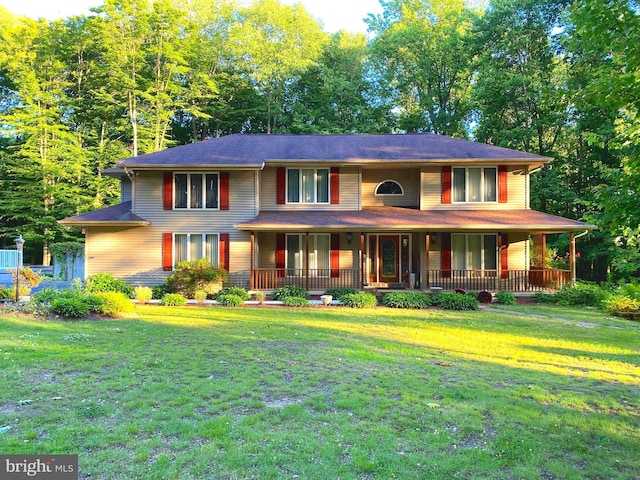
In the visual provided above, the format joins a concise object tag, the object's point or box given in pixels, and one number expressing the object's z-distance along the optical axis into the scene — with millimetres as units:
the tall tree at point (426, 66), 28953
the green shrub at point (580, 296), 13899
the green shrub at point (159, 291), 14523
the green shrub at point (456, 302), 12734
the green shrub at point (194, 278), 14312
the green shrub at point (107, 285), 14102
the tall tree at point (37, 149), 27250
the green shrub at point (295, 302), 13367
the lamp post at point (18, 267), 11805
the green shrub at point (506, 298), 14156
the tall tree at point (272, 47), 31359
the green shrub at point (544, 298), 14361
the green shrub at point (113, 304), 10492
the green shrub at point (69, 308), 9930
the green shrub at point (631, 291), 12188
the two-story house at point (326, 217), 15500
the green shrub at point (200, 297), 13609
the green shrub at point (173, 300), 13195
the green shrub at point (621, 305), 11844
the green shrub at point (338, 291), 14489
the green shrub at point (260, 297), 13727
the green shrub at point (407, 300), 12977
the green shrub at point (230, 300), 13430
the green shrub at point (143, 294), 13422
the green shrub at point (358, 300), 13102
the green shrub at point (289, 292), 14328
